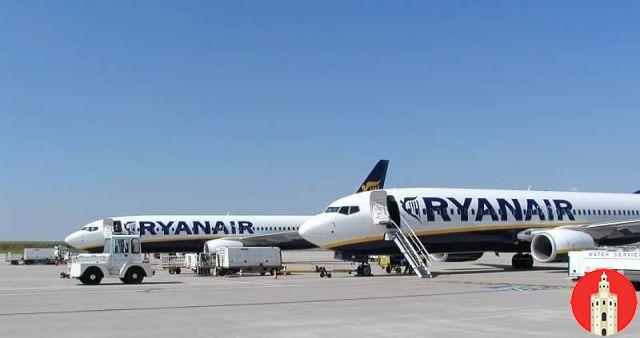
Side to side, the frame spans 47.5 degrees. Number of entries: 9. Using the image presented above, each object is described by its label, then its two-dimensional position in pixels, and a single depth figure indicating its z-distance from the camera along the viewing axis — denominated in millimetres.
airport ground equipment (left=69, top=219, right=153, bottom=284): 28172
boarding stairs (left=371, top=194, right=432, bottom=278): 30891
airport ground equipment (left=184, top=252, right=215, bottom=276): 35625
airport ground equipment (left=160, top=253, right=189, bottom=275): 38278
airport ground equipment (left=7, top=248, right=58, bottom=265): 61219
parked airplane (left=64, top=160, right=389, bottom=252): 51656
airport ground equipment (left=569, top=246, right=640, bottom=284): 21766
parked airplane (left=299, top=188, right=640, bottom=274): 31766
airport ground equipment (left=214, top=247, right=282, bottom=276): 34125
